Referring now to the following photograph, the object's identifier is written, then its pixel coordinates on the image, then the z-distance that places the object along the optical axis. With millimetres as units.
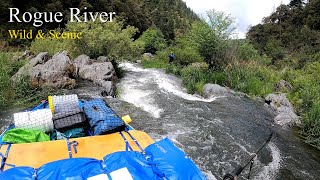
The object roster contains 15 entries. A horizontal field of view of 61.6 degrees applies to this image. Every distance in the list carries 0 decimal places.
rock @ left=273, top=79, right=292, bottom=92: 10367
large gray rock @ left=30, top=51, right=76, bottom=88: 8000
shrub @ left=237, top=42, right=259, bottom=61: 14154
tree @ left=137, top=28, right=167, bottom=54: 25772
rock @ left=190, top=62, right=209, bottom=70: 12669
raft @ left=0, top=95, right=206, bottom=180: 2506
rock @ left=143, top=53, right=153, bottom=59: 21136
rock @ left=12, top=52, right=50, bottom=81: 7448
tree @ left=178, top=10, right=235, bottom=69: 12695
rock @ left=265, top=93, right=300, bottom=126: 7359
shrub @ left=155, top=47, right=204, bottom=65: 14952
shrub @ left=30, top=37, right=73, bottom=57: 12258
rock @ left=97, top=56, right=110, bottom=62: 11733
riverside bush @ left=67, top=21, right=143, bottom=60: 11680
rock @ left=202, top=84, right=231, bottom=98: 9477
